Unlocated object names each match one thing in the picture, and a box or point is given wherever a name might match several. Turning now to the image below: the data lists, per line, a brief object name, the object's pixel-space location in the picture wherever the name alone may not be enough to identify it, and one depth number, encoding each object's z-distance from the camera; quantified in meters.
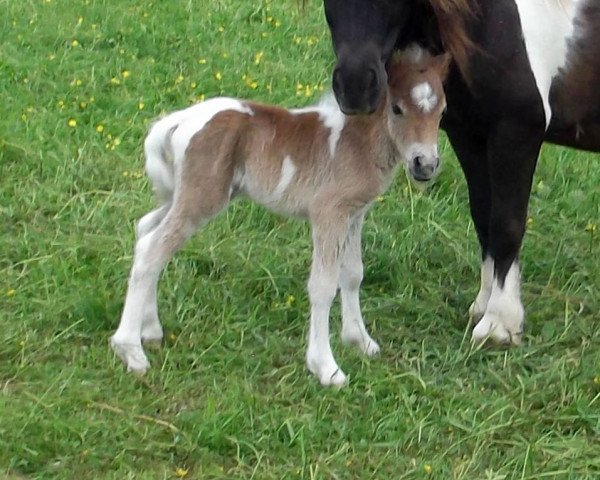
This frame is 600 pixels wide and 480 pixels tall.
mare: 7.44
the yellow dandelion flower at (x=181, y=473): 6.37
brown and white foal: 7.28
